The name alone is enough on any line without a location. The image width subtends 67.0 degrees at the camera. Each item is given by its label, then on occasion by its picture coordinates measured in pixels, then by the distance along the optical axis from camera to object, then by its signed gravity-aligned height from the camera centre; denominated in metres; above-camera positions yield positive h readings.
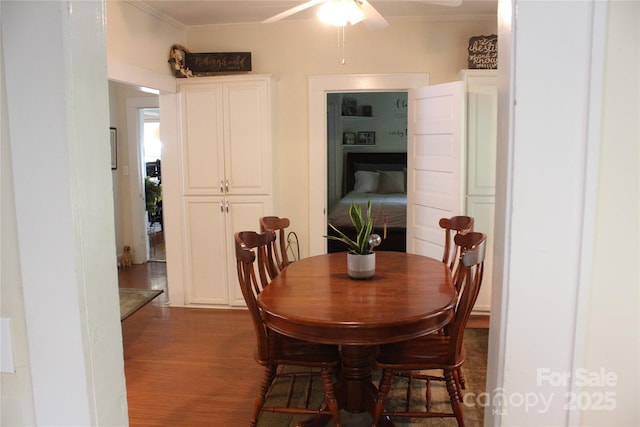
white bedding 5.55 -0.66
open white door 3.85 -0.06
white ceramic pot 2.47 -0.56
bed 5.58 -0.55
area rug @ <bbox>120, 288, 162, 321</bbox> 4.14 -1.30
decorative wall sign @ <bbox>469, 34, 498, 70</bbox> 3.90 +0.83
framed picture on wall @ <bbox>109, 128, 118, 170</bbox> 6.00 +0.14
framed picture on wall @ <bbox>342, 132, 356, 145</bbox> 8.17 +0.31
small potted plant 2.46 -0.49
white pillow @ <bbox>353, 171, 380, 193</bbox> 7.68 -0.41
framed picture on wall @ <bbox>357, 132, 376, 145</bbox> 8.17 +0.30
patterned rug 2.50 -1.37
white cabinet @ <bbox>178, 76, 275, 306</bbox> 4.22 -0.12
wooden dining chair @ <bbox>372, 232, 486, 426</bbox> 2.16 -0.92
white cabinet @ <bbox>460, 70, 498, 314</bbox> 3.89 +0.07
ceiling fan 2.55 +0.78
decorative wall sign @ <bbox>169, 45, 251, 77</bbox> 4.29 +0.84
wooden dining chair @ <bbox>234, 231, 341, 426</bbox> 2.21 -0.93
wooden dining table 1.91 -0.64
